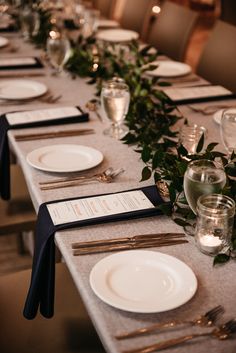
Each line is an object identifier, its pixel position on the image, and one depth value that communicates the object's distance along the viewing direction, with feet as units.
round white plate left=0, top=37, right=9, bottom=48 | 9.82
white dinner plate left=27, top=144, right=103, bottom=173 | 5.13
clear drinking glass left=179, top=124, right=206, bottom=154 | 5.38
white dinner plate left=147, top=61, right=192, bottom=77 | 8.22
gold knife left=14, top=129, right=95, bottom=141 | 5.89
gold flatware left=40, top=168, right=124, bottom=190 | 4.86
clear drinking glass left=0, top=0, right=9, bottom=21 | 12.56
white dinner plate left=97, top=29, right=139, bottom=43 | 10.41
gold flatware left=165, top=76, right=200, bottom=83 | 8.06
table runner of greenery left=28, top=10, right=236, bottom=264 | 4.41
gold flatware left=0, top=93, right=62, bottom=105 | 7.06
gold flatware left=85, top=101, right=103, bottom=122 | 6.79
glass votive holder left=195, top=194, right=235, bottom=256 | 3.78
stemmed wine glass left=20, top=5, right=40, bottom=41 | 10.03
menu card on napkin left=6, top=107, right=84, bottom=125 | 6.28
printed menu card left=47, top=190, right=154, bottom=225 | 4.32
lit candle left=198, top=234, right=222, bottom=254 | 3.90
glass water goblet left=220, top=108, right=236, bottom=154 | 5.21
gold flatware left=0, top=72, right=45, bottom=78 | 8.06
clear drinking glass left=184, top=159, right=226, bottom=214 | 4.12
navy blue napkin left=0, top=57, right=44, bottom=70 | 8.45
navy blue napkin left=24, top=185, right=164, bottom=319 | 4.21
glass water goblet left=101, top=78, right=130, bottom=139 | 5.89
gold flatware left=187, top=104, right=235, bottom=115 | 6.78
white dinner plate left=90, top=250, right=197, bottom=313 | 3.34
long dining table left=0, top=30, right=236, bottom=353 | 3.19
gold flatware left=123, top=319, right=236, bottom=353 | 3.06
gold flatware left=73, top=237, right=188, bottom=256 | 3.94
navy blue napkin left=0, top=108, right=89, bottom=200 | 6.16
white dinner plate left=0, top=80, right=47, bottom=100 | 7.09
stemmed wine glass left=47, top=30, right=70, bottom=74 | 7.91
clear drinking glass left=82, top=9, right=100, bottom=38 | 10.14
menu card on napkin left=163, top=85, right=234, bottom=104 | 7.13
